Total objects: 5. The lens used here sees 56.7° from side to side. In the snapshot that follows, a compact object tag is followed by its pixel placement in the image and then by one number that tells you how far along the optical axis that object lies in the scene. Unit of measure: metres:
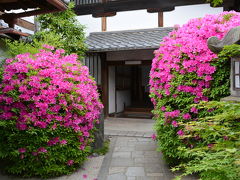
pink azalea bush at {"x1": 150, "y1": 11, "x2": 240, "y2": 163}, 4.01
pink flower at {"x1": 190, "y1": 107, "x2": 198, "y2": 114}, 4.08
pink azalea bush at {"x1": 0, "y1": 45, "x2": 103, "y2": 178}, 4.25
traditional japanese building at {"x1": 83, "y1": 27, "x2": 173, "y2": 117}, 9.83
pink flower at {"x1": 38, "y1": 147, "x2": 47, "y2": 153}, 4.29
